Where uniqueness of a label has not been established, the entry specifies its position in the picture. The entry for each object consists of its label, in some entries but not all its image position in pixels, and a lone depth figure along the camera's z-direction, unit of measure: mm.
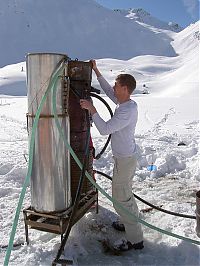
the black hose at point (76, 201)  2865
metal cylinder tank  2852
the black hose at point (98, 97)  3175
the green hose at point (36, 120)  2742
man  3094
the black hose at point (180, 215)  3529
